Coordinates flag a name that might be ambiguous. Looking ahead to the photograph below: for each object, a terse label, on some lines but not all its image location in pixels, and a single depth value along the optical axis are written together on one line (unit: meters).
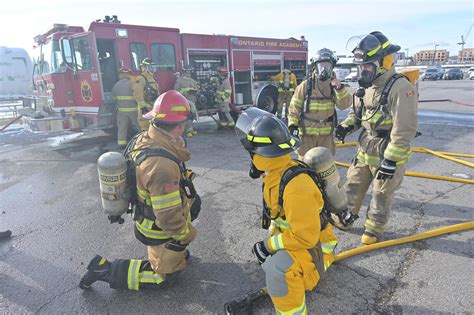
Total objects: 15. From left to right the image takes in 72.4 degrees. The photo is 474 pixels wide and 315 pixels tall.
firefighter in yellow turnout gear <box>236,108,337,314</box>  1.86
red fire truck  7.33
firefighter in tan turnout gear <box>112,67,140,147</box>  7.21
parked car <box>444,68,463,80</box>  34.00
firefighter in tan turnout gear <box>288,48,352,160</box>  3.91
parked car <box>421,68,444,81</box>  35.16
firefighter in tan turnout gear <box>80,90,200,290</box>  2.37
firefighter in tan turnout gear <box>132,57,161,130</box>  7.16
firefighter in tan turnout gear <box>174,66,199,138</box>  8.24
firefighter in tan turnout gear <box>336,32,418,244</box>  2.87
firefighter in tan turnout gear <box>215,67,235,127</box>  9.06
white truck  15.98
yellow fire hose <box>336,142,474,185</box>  4.75
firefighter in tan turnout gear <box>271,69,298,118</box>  10.39
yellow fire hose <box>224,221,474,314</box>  2.36
